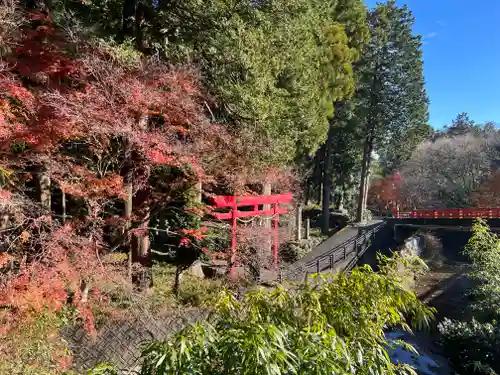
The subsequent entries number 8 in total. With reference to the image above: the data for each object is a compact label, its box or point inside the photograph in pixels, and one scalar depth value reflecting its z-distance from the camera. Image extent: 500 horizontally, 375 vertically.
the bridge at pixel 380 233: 15.35
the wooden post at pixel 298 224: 19.03
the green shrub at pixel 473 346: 9.00
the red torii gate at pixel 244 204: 9.91
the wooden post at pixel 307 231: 20.02
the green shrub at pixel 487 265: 8.98
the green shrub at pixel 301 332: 2.03
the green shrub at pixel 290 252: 16.69
